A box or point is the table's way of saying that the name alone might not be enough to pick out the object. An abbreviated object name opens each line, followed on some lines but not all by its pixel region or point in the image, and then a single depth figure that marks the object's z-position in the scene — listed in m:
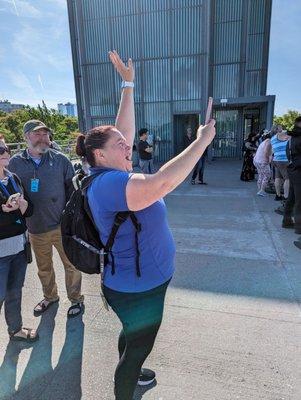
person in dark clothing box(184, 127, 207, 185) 9.69
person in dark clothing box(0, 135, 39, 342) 2.61
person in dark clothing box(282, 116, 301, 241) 5.02
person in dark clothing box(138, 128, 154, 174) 8.69
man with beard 3.00
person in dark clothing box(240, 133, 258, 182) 9.85
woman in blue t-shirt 1.44
